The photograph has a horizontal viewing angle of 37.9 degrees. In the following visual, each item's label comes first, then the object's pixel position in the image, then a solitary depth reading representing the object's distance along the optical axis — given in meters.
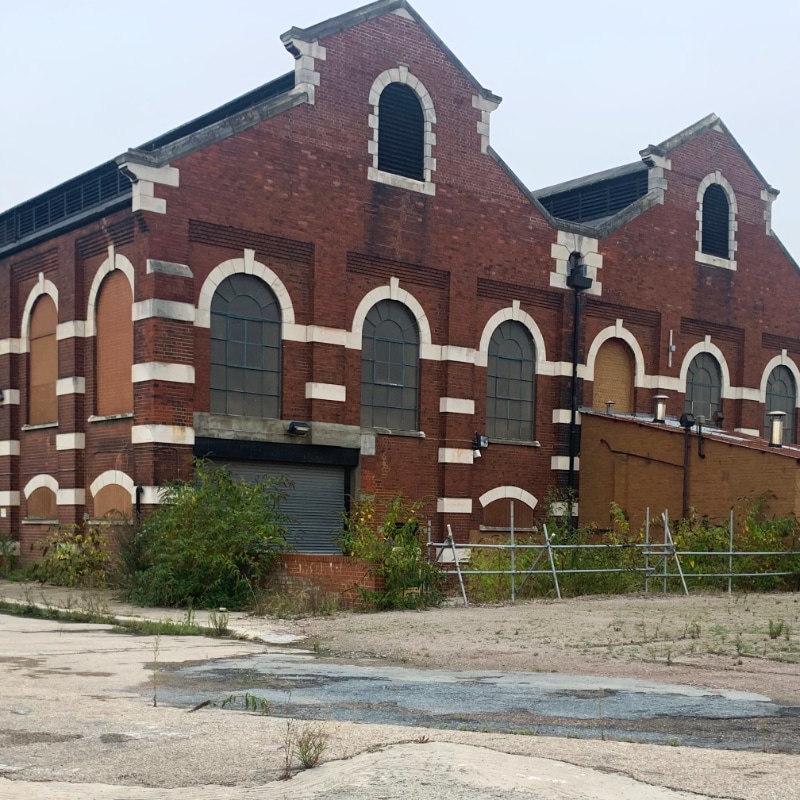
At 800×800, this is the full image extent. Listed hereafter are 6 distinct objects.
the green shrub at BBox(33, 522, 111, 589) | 22.05
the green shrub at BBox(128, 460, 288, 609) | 18.78
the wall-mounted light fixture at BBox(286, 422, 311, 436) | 23.12
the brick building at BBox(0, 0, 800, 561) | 22.16
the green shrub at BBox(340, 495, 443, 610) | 17.83
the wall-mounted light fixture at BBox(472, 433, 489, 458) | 26.19
